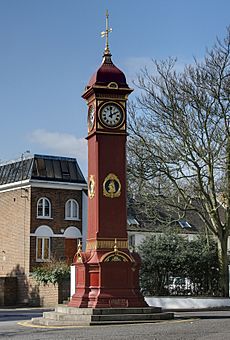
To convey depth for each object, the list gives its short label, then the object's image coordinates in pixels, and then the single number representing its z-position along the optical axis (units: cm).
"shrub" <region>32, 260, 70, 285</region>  3747
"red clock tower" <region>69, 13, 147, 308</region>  2264
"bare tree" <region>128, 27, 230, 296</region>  3098
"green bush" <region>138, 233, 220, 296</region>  3266
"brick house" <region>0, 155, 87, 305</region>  4409
